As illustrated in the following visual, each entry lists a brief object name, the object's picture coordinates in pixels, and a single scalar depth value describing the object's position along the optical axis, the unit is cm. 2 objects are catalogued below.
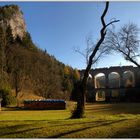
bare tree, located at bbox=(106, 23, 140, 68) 1004
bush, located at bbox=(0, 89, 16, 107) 1612
